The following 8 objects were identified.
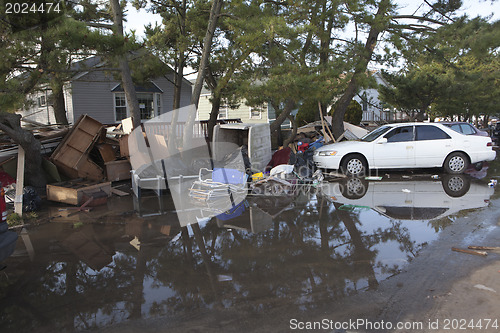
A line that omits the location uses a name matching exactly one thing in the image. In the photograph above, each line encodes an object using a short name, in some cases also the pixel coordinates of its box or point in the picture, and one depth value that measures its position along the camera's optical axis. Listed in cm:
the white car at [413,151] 1040
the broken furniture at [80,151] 937
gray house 1869
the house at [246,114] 2650
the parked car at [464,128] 1066
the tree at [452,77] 1298
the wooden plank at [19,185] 752
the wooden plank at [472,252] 479
